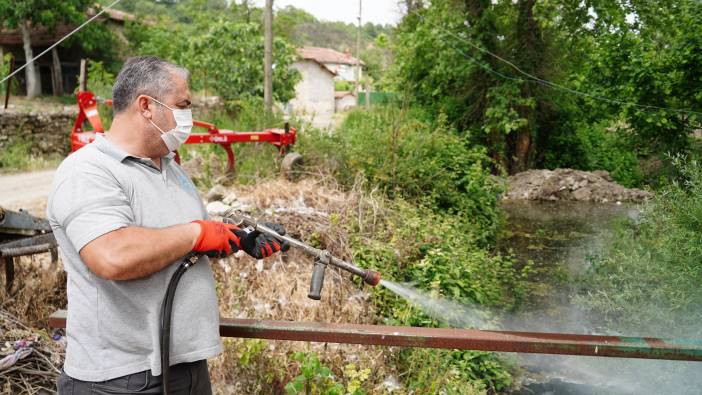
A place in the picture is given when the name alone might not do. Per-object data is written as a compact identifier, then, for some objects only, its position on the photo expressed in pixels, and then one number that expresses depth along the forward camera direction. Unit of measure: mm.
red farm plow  7109
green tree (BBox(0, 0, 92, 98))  18906
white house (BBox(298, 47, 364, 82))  52094
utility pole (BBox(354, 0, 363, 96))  28417
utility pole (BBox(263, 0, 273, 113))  12377
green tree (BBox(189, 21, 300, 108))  18562
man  1699
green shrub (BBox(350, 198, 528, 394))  4625
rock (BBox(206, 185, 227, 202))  7305
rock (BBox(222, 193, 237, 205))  7023
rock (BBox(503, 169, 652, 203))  13648
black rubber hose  1829
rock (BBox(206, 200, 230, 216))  6625
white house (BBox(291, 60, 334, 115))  44719
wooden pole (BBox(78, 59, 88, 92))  8875
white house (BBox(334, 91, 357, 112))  48375
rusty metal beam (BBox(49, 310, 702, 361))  2057
